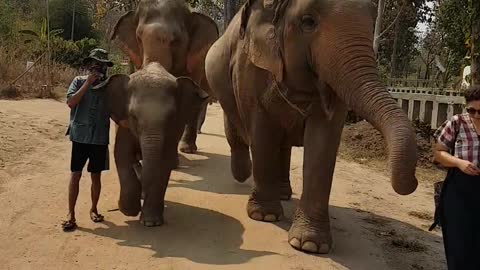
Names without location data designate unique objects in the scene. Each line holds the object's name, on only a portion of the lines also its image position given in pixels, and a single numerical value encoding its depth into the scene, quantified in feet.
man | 19.98
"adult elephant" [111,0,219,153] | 30.04
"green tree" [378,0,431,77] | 117.46
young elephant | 19.79
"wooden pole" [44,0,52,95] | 64.69
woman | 14.94
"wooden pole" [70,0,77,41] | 127.65
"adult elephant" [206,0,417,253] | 15.31
